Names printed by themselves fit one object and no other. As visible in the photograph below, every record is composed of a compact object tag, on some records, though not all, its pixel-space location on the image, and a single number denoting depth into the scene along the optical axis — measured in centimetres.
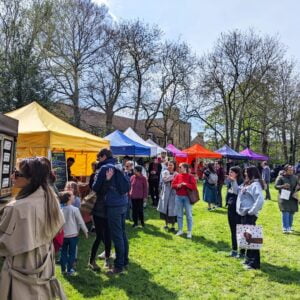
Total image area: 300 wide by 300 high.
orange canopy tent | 2461
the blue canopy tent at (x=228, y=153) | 2741
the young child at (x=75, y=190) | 652
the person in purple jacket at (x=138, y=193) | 966
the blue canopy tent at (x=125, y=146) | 1351
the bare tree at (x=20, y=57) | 2011
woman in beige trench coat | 283
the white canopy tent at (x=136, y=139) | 1523
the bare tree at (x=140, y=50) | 3450
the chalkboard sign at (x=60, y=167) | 914
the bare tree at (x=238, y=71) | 3588
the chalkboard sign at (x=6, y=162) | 553
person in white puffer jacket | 629
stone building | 4421
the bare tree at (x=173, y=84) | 3916
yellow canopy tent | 782
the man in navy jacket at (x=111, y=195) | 564
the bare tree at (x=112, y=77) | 3300
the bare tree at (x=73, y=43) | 2878
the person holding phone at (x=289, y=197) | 968
